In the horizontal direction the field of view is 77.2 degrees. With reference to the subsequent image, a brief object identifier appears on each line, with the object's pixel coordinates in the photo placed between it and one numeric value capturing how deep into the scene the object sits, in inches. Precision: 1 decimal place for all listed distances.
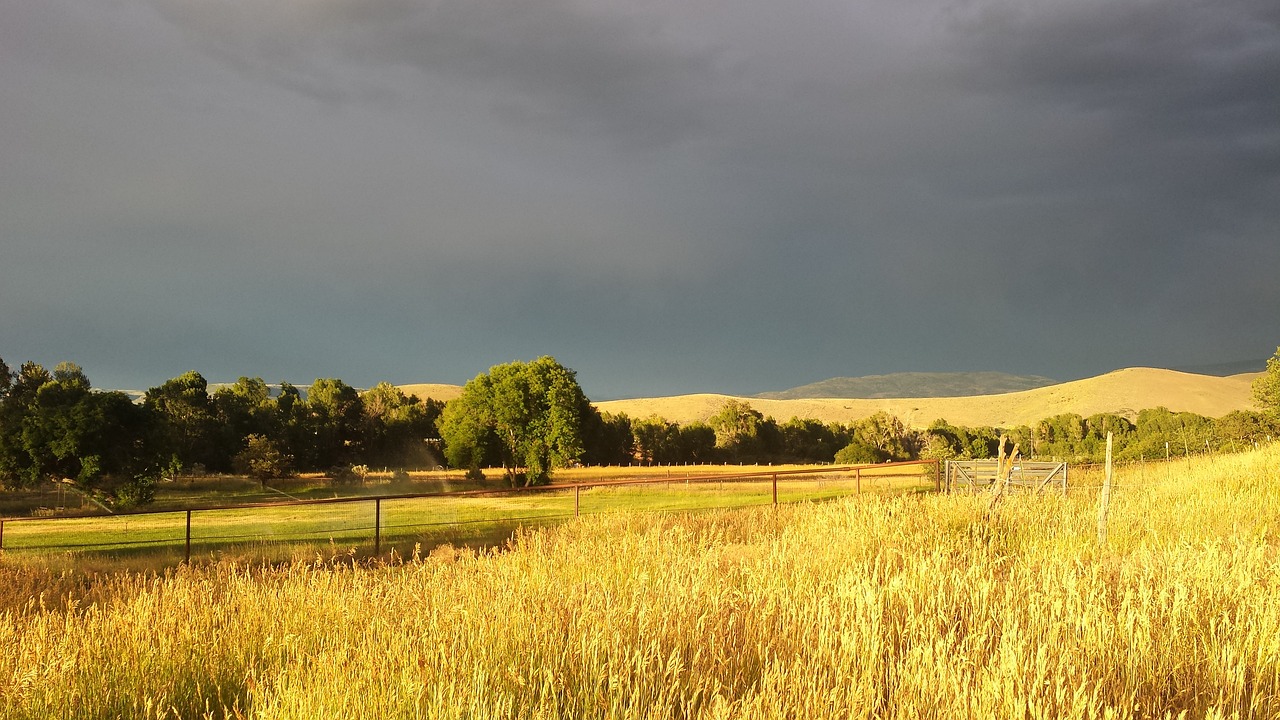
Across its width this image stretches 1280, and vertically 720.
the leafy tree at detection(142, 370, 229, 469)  2608.3
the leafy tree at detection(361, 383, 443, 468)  3250.5
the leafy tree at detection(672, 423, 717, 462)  3540.8
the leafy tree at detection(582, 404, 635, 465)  3115.2
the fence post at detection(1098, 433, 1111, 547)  359.3
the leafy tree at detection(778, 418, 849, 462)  3772.1
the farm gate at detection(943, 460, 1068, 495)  845.2
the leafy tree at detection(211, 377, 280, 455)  2706.7
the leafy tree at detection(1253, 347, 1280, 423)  1755.7
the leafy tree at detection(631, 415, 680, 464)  3454.7
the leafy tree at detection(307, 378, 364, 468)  3152.1
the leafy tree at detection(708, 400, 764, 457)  3659.0
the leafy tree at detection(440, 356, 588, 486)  2224.4
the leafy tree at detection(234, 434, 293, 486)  2251.5
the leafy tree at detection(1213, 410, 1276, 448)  1862.2
